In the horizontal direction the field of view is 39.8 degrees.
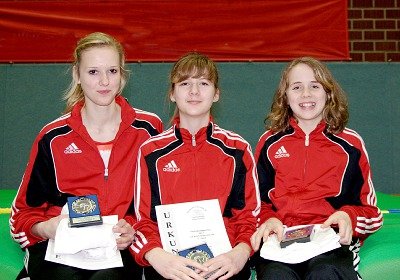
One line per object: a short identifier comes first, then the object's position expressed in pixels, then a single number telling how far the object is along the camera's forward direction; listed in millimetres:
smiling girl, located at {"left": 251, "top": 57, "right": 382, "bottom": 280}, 2684
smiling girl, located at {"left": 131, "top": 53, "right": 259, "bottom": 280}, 2588
